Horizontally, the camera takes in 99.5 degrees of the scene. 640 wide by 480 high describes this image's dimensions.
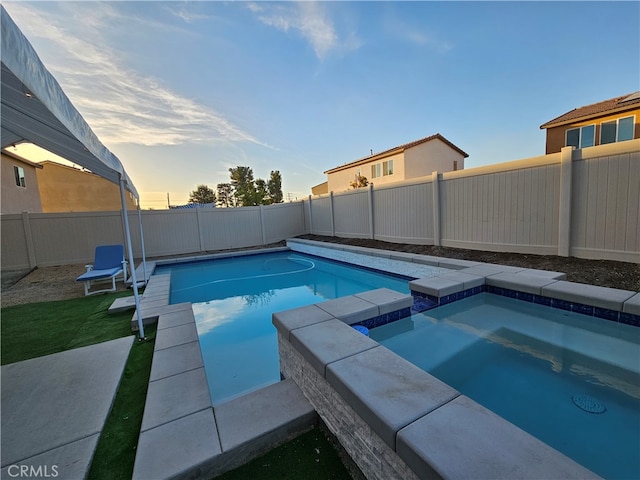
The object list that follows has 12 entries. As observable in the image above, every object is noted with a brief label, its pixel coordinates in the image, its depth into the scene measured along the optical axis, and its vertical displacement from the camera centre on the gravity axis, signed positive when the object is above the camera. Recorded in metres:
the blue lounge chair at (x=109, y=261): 6.39 -0.88
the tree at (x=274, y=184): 33.75 +3.99
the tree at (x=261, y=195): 25.39 +2.11
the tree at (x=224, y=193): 48.02 +4.61
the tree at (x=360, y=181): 20.11 +2.27
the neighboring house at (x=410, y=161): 17.64 +3.41
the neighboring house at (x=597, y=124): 10.48 +3.19
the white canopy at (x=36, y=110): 1.07 +0.74
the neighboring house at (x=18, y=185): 10.72 +1.91
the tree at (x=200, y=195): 45.31 +4.09
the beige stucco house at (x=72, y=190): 15.75 +2.17
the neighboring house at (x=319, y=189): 30.89 +2.96
